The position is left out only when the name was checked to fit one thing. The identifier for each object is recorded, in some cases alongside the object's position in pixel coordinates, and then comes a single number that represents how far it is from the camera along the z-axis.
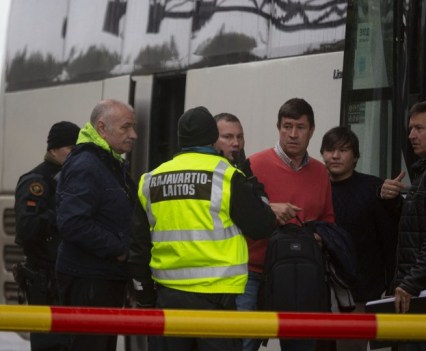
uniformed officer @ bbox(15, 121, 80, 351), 18.08
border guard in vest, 13.21
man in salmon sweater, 15.09
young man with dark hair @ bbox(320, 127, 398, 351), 16.44
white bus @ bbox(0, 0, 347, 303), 18.33
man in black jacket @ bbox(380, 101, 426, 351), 14.23
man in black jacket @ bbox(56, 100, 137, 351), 15.19
